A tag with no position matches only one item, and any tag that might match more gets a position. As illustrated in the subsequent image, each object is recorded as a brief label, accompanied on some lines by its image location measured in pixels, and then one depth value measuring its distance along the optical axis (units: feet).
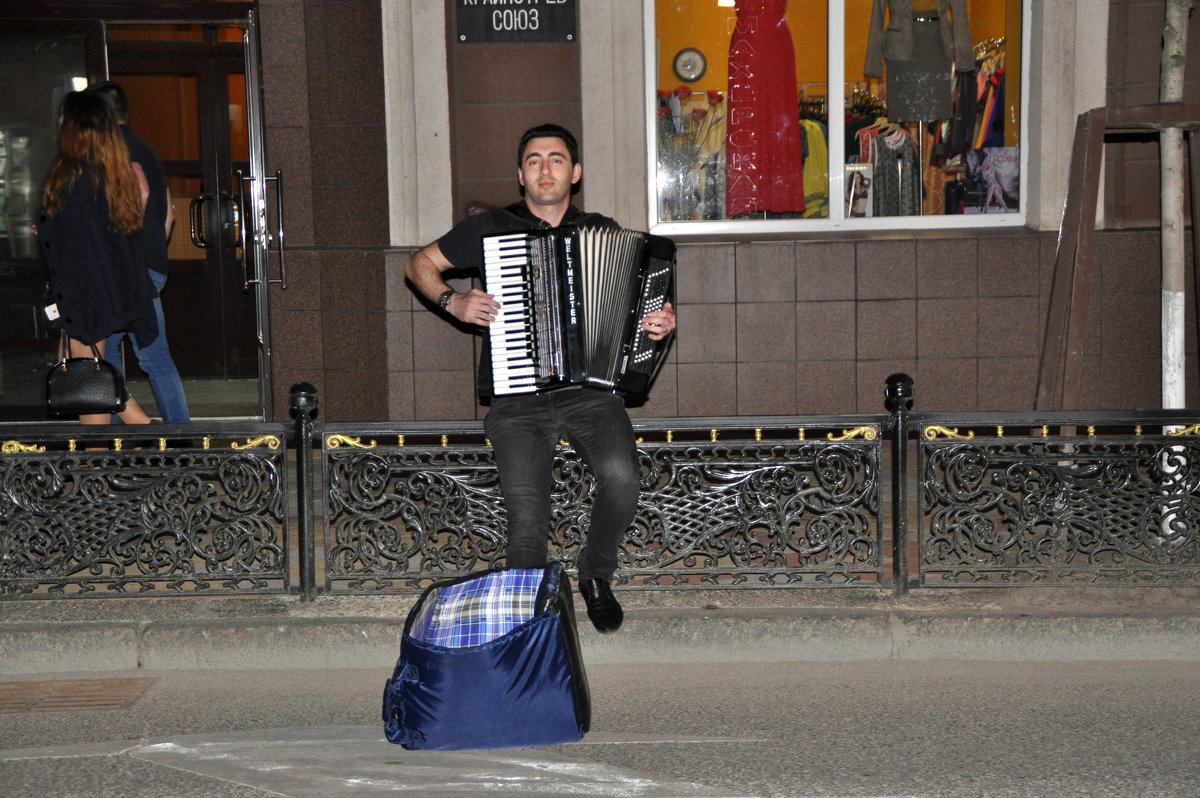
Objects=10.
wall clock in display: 28.71
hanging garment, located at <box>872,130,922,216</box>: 28.96
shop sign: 27.30
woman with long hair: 20.95
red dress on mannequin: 28.48
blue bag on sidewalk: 13.38
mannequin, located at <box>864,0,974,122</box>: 28.30
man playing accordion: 16.03
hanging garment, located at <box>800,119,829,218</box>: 28.96
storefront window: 28.48
